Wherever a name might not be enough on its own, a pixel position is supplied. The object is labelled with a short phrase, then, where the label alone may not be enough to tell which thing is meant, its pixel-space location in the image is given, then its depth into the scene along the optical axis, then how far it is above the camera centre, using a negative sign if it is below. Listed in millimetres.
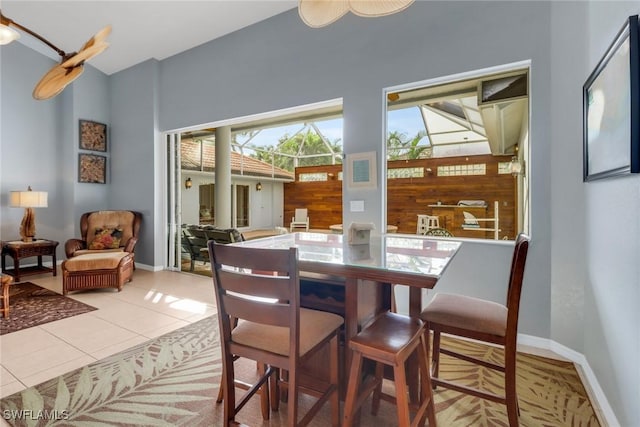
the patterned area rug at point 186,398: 1692 -1158
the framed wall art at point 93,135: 5395 +1330
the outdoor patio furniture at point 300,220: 11023 -390
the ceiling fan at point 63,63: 2332 +1144
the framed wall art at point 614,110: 1325 +523
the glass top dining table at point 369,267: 1248 -241
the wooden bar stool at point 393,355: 1207 -585
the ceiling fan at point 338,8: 1648 +1141
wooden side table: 4414 -653
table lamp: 4465 +67
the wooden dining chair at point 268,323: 1193 -533
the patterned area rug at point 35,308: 3005 -1106
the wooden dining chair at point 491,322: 1492 -585
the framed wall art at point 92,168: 5383 +731
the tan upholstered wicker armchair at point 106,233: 4539 -378
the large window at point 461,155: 2939 +736
